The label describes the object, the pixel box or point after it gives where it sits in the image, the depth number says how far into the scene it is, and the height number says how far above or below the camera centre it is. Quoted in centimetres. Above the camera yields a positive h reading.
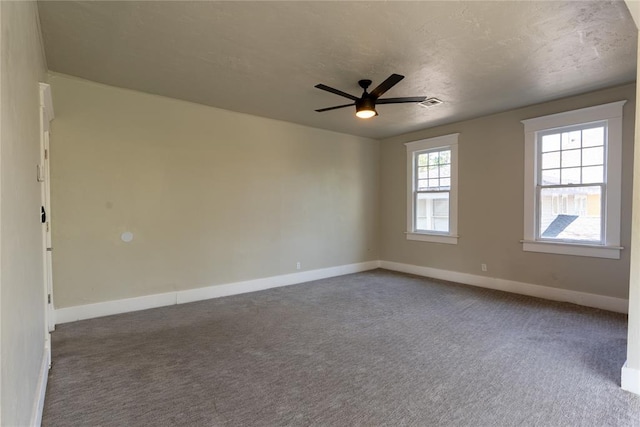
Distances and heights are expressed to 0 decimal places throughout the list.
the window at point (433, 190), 558 +29
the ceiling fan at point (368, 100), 318 +109
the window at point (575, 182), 395 +30
